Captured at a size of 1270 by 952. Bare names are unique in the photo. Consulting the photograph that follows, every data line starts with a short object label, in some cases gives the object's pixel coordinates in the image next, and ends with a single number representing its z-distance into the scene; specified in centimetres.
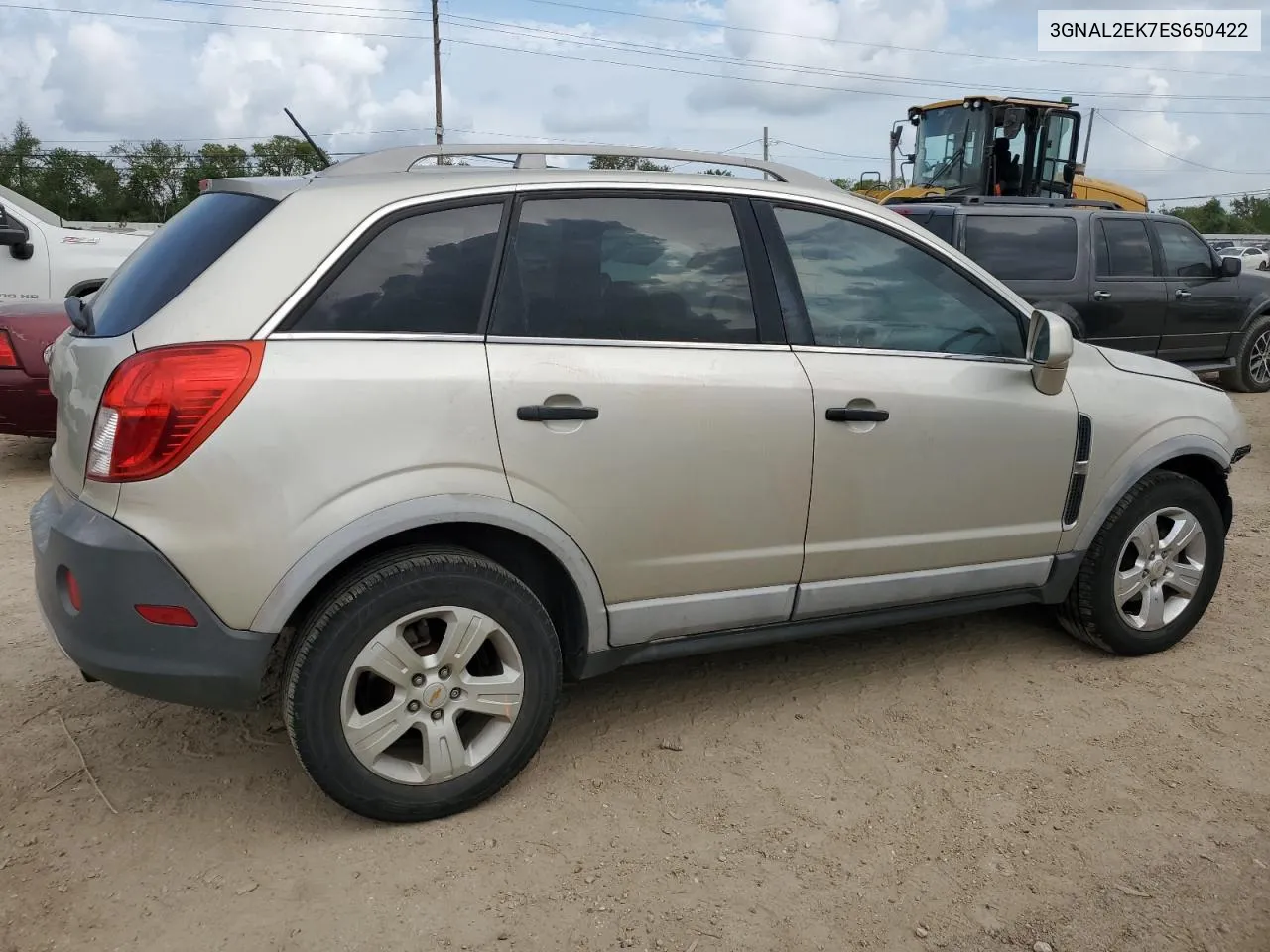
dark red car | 649
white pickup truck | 880
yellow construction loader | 1303
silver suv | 260
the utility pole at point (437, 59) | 3509
